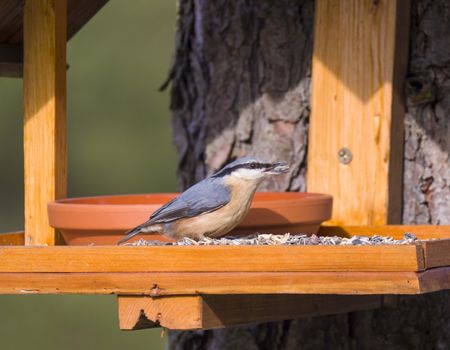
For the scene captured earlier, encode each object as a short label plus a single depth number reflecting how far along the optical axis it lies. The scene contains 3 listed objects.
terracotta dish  7.95
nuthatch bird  7.91
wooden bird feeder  6.68
